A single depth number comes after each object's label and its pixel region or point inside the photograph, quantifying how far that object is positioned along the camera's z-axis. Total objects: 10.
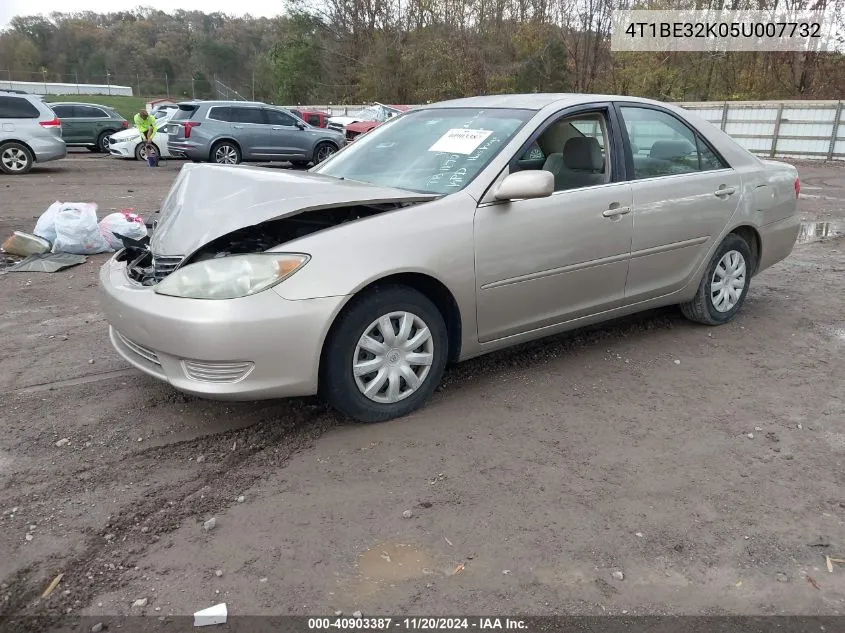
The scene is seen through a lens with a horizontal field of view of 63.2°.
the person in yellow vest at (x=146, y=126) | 17.72
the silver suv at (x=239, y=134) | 16.73
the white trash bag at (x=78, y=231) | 7.28
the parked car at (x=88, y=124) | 20.73
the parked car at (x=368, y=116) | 23.61
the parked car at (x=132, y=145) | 19.14
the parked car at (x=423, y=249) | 3.13
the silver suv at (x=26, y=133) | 14.37
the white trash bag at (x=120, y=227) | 7.43
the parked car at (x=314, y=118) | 23.80
